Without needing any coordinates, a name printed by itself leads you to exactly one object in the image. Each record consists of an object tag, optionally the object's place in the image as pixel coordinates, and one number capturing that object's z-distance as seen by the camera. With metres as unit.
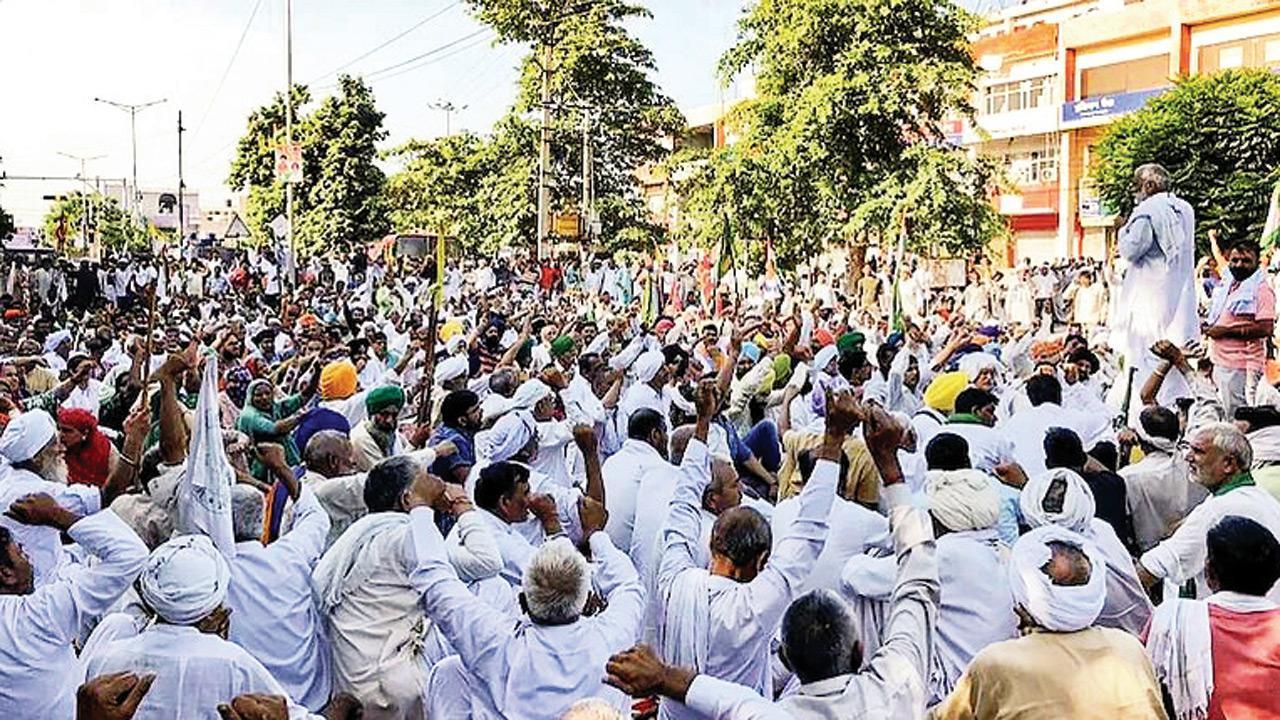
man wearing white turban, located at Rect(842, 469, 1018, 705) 4.33
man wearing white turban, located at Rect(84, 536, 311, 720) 3.43
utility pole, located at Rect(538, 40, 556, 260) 36.00
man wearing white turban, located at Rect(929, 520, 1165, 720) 3.30
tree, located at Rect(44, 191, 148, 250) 77.44
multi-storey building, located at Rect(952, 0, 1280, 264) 37.16
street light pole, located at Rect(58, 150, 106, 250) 73.62
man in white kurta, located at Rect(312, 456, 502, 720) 4.47
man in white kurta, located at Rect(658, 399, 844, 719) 3.93
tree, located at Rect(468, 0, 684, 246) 36.00
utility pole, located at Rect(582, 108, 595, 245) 36.22
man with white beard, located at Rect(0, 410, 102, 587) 5.15
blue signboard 38.41
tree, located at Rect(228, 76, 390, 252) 43.97
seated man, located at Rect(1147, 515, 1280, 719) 3.55
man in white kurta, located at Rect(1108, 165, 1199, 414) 8.15
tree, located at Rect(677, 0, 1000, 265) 27.88
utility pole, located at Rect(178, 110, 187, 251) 35.76
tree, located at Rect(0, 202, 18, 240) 34.00
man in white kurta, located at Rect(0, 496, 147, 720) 3.77
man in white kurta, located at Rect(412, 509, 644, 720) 3.84
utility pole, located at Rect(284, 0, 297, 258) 30.64
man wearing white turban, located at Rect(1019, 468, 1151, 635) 4.23
